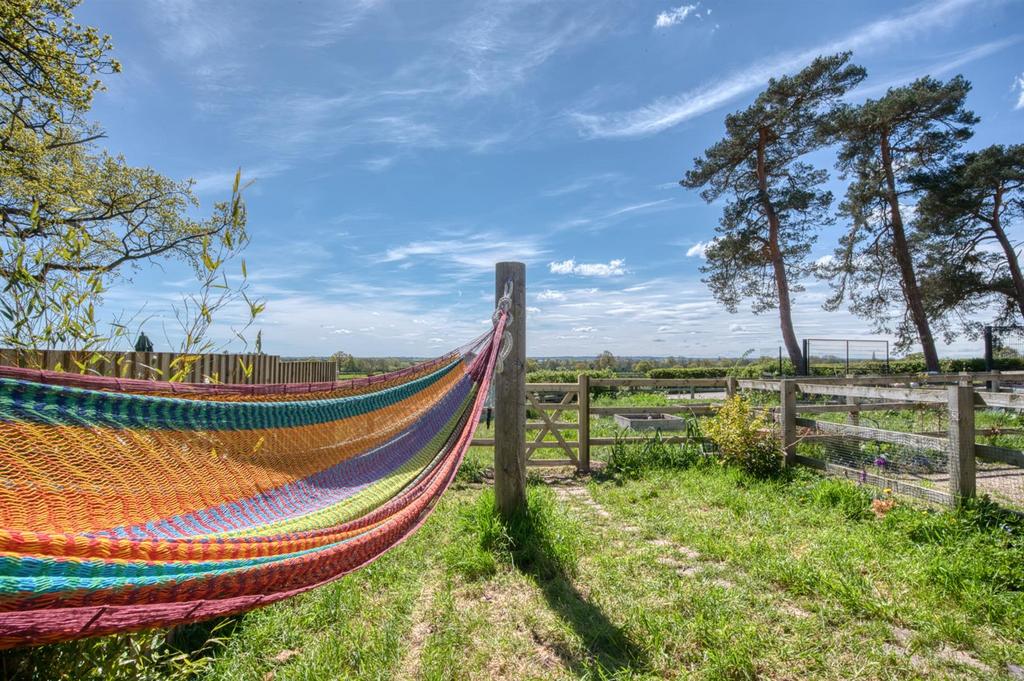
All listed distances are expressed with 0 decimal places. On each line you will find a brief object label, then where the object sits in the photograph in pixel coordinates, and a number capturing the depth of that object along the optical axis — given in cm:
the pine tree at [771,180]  1374
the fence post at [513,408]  311
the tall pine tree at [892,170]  1338
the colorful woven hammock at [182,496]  79
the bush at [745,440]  473
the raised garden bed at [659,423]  578
